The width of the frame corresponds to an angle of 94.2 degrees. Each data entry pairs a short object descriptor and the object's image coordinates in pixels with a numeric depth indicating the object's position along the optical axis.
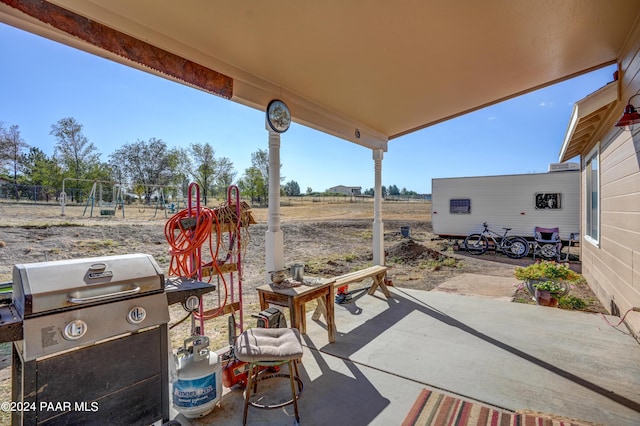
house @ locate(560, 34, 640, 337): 2.65
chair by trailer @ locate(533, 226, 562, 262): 7.89
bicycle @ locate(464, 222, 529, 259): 8.43
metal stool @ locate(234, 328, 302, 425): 1.62
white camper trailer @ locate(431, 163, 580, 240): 8.03
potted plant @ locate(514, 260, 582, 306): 3.81
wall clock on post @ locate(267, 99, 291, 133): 2.73
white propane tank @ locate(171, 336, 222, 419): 1.67
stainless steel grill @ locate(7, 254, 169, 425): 1.16
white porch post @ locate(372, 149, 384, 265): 4.69
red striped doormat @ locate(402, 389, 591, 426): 1.68
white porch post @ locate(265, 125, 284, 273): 2.86
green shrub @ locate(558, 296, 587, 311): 3.71
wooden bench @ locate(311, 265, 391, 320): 3.26
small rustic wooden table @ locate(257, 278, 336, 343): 2.37
